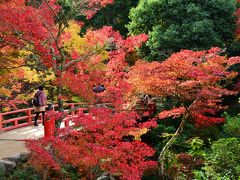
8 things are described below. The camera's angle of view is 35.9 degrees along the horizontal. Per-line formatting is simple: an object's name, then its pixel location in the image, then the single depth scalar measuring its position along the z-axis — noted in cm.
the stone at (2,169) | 977
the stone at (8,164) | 1033
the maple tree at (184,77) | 1154
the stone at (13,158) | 1083
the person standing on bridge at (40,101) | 1362
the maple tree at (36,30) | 1023
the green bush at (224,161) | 973
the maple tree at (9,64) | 1237
